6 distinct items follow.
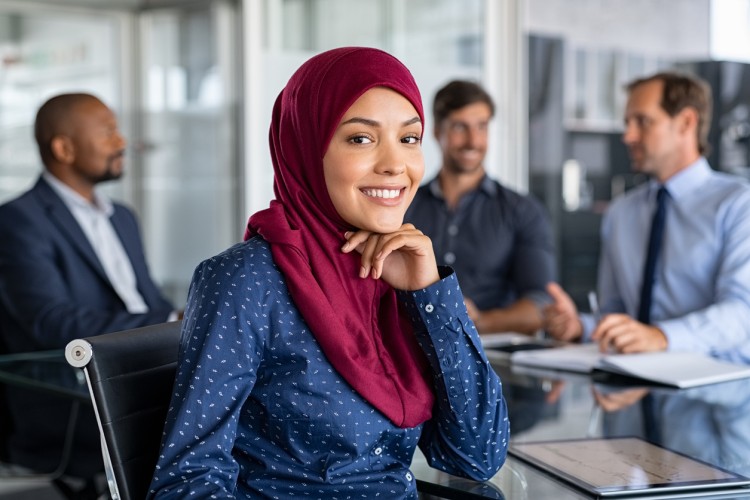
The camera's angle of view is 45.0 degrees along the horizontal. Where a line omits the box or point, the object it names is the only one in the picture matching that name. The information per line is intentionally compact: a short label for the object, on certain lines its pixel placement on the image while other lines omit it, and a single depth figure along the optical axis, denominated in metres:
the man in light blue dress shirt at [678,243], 2.33
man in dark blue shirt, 3.31
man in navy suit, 2.28
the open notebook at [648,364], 1.96
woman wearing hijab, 1.12
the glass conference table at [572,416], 1.29
